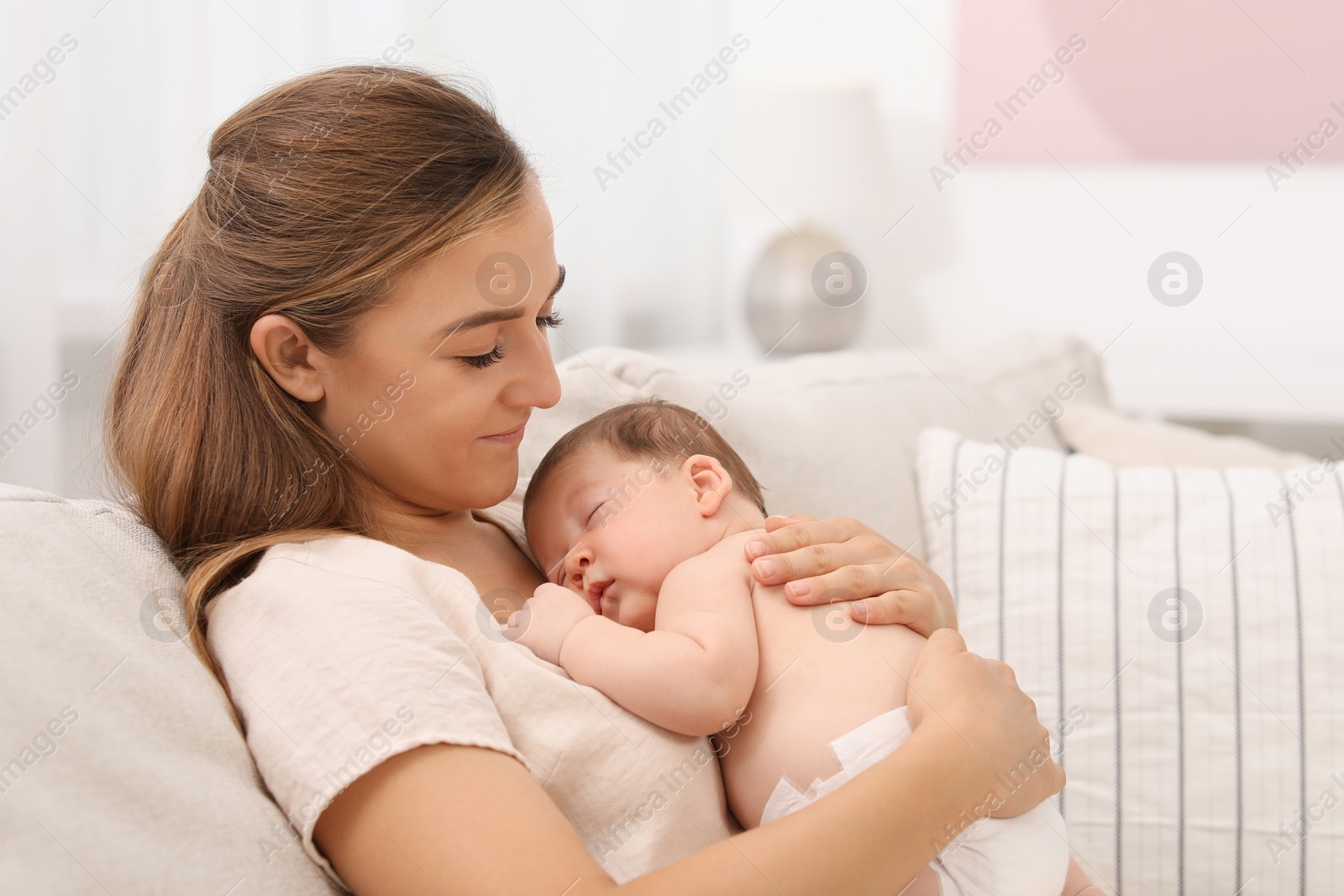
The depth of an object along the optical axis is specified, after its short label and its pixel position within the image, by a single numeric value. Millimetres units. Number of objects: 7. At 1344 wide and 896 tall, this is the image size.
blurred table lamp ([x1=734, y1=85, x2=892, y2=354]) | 2896
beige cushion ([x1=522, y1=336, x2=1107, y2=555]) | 1320
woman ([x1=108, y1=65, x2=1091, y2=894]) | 744
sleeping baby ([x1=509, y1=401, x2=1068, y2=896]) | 886
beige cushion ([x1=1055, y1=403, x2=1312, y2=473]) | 1623
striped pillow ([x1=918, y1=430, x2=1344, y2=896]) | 1208
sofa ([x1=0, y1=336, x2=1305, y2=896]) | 663
